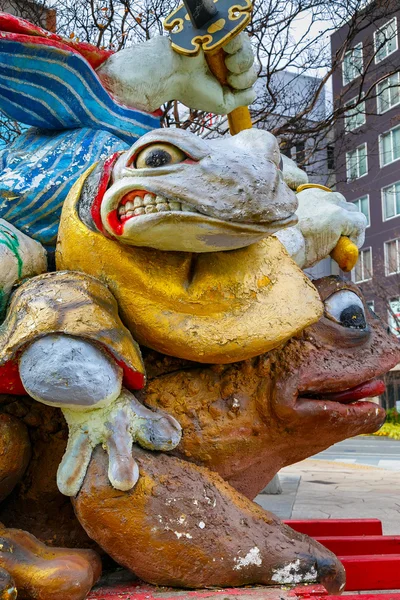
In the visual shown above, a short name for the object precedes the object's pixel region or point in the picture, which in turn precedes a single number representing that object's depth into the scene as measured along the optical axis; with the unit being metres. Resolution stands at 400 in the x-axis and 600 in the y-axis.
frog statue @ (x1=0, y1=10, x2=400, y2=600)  1.04
